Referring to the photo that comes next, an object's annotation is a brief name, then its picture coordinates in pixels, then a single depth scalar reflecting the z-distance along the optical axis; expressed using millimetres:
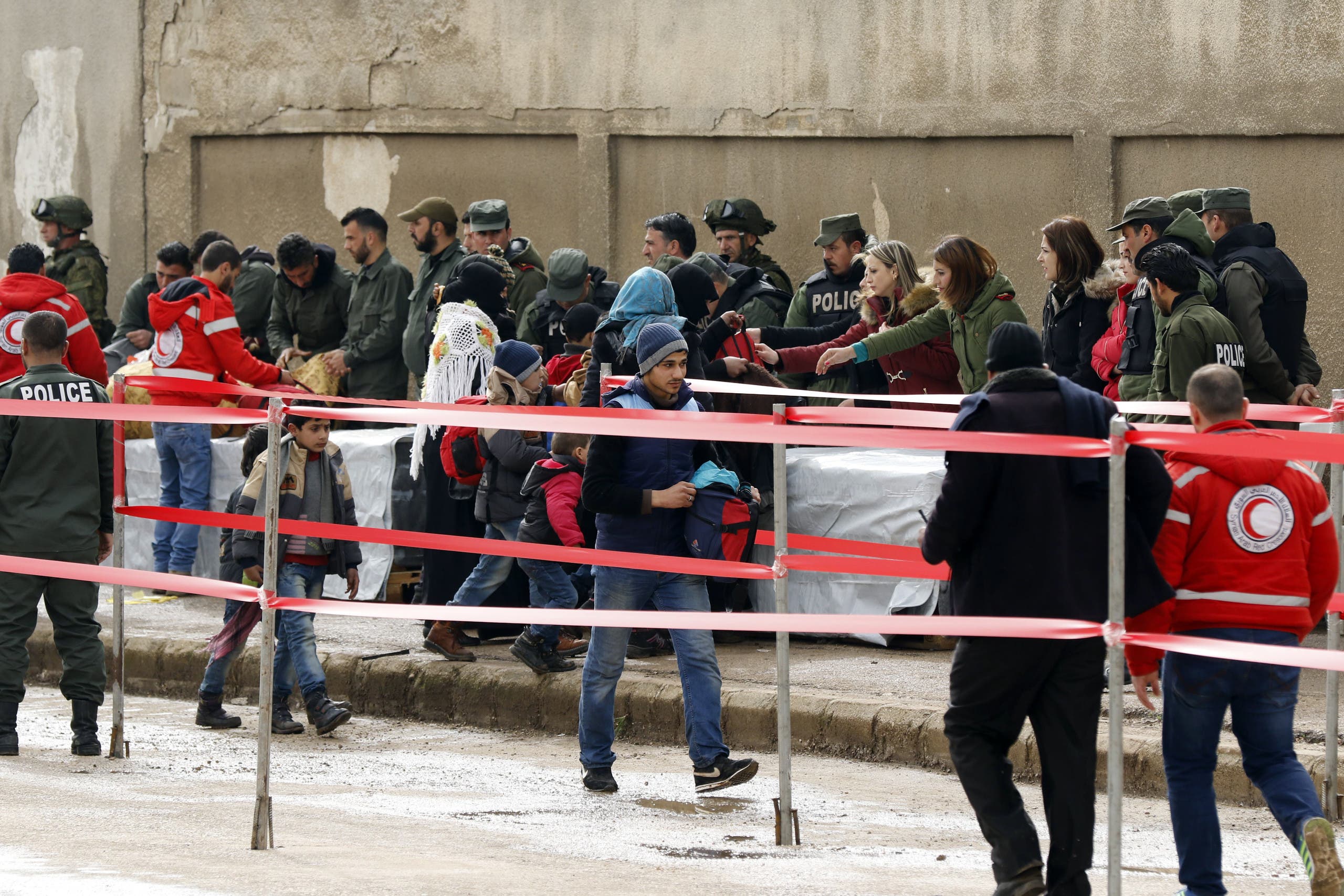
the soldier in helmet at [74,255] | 29359
